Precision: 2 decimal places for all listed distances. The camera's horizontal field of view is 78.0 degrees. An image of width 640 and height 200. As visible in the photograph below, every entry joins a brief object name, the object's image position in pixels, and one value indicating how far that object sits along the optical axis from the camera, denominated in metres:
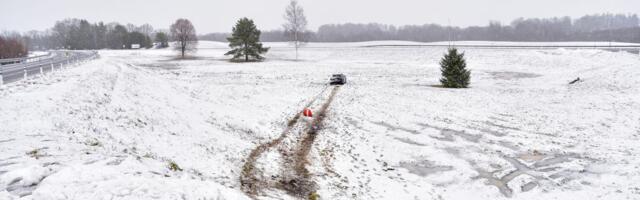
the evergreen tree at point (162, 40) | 127.16
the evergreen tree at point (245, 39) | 72.50
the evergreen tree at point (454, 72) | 37.84
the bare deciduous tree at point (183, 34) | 89.59
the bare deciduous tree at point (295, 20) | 85.44
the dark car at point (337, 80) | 39.28
